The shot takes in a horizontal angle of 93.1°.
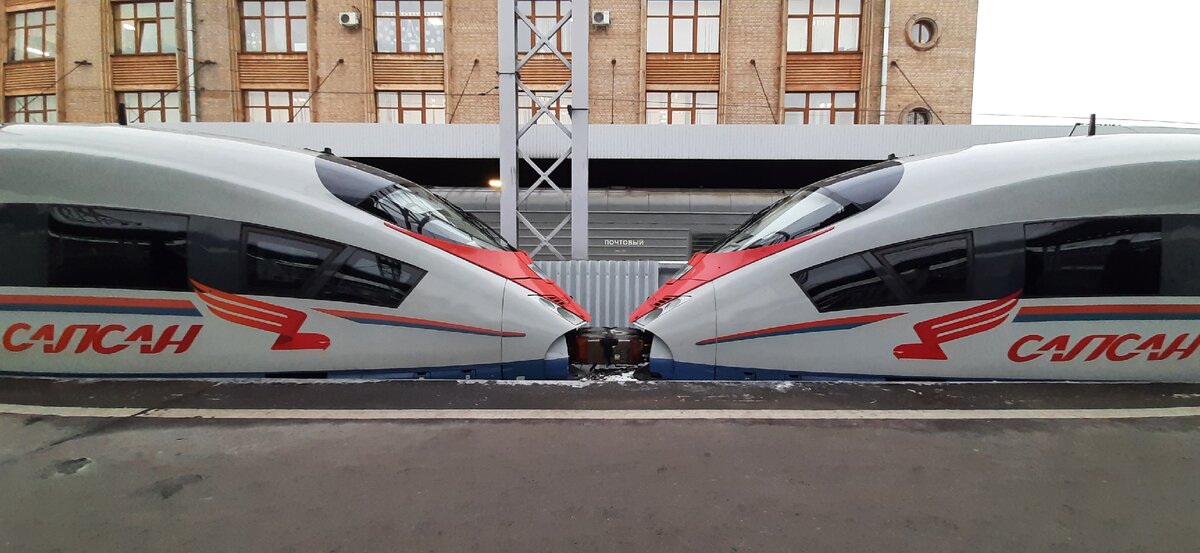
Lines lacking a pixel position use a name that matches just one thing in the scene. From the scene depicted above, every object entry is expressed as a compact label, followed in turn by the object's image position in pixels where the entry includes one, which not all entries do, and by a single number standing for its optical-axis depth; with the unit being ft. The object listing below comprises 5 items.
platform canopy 42.42
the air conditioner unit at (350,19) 67.46
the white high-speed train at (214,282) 13.35
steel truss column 25.49
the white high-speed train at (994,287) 13.29
